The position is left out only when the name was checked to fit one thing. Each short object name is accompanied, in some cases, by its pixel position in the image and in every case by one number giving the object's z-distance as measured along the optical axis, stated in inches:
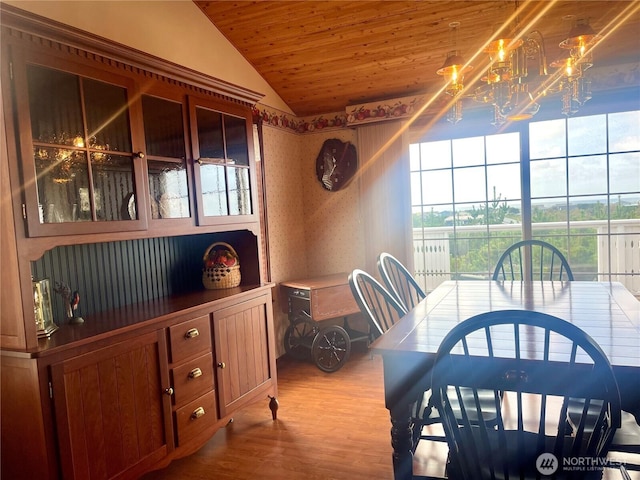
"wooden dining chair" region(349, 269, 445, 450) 69.1
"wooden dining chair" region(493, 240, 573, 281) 141.4
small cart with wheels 141.5
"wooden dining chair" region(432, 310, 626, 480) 44.9
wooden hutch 63.3
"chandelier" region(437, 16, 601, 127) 69.9
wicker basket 107.4
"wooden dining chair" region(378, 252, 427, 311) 98.6
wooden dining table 56.2
